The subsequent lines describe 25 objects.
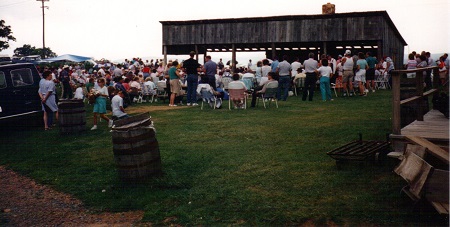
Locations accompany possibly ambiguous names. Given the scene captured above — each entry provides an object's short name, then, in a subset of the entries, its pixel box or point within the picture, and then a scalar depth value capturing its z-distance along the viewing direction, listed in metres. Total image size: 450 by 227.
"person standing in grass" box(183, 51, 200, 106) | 16.86
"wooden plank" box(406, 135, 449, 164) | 5.29
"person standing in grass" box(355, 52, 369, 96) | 18.52
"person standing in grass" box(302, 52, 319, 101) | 17.25
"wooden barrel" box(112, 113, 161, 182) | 7.53
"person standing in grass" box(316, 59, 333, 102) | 16.95
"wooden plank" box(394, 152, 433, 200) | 5.06
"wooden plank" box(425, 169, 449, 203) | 4.91
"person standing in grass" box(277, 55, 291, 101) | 17.80
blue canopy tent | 39.12
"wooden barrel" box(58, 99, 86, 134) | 12.90
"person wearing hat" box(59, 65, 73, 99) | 22.92
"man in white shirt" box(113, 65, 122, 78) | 24.16
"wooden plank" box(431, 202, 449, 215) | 4.72
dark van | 13.59
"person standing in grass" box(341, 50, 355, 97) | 18.08
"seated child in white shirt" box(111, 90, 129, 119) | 12.12
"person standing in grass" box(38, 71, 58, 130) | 13.89
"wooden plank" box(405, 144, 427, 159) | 5.47
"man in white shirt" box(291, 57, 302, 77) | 21.28
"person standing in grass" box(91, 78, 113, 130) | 13.61
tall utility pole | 59.61
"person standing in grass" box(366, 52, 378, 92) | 19.79
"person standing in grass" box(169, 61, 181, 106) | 17.75
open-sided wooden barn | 26.81
